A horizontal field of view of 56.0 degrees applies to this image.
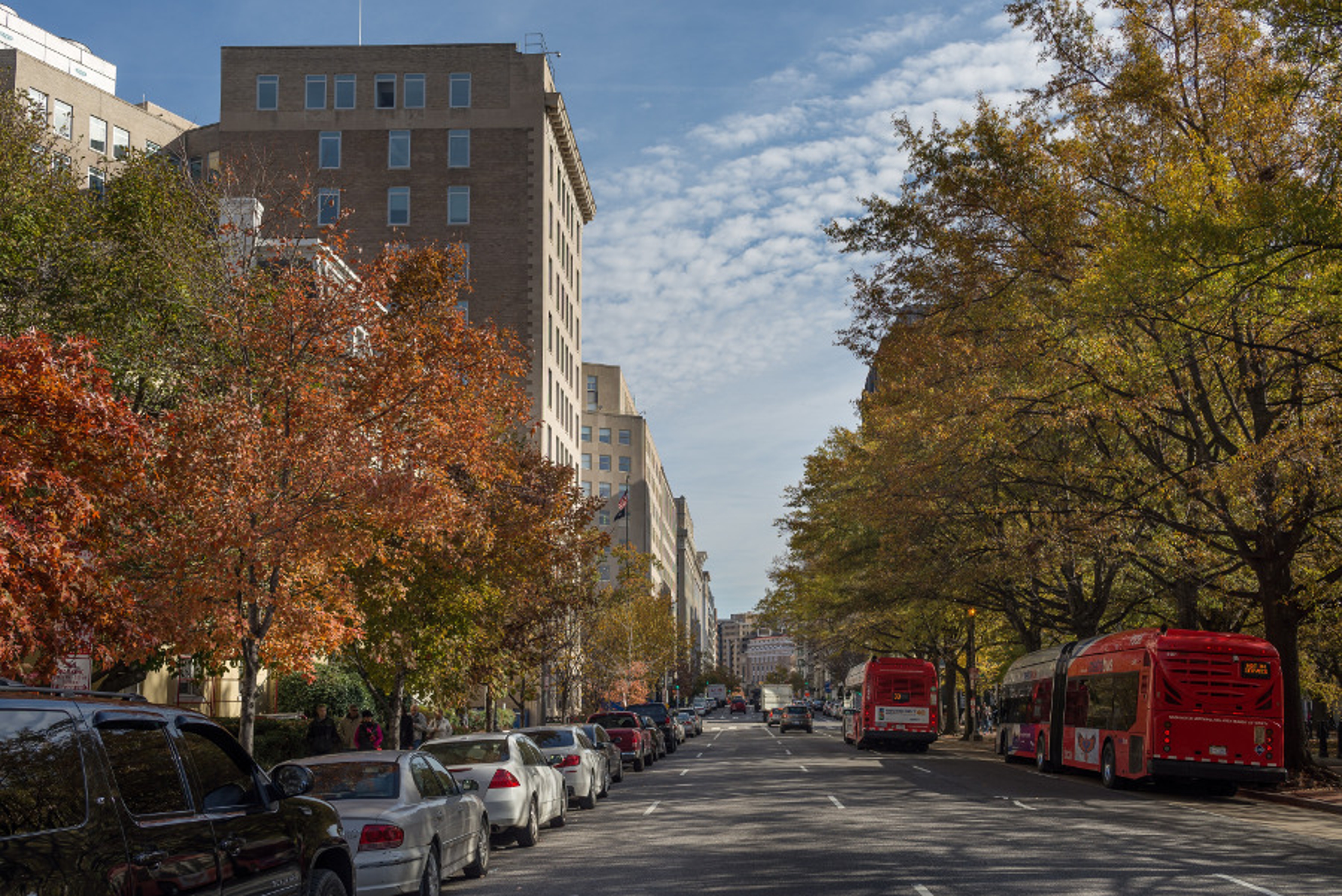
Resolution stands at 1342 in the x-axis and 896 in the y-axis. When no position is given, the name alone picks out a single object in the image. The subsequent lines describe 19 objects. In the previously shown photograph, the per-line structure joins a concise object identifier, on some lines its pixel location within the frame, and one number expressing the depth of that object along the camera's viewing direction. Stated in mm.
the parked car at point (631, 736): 34906
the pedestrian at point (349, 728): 25203
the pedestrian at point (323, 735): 21938
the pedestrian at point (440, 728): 29906
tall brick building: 60031
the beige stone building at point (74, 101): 57375
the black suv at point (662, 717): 48656
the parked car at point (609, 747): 27448
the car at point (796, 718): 73812
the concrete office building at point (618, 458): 118438
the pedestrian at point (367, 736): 23672
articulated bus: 24234
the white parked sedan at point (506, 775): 16109
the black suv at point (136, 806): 5020
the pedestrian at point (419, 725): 30719
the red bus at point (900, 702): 43312
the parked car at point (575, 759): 21953
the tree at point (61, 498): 10859
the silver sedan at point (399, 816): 10852
